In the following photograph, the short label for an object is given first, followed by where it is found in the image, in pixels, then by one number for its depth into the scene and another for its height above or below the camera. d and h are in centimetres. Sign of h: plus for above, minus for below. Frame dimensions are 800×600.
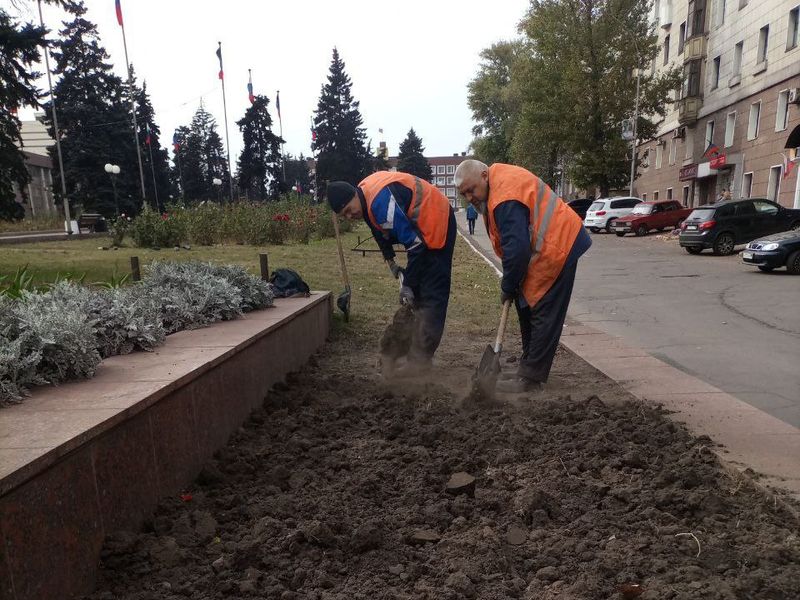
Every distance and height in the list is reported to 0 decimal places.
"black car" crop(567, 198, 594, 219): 3816 -24
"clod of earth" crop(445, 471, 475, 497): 268 -126
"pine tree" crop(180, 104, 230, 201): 6719 +612
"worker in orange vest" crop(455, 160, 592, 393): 404 -26
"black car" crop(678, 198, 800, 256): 1761 -75
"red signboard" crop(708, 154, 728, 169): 2797 +171
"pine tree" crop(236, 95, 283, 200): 5756 +555
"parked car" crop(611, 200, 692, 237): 2694 -81
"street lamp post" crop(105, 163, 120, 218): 2708 +190
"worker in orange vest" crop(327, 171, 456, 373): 473 -20
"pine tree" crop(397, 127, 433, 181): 9088 +711
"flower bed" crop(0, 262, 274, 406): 265 -61
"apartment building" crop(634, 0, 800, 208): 2336 +451
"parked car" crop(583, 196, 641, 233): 2994 -52
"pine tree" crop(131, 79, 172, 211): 4703 +513
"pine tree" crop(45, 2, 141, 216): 3591 +534
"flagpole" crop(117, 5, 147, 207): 3105 +878
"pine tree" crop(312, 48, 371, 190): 6397 +789
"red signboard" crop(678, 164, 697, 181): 3183 +143
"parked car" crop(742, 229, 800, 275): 1259 -117
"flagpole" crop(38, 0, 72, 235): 2817 +321
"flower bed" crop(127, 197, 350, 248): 1563 -49
